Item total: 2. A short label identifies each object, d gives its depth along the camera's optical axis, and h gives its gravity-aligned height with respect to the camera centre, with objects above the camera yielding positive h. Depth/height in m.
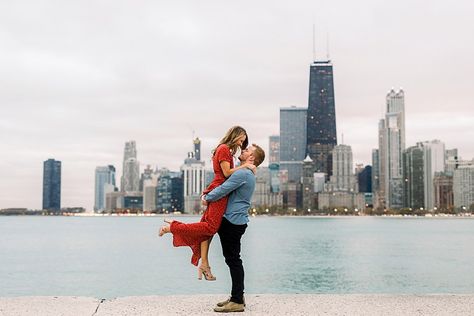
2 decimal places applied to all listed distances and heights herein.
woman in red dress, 7.51 -0.22
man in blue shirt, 7.46 -0.10
